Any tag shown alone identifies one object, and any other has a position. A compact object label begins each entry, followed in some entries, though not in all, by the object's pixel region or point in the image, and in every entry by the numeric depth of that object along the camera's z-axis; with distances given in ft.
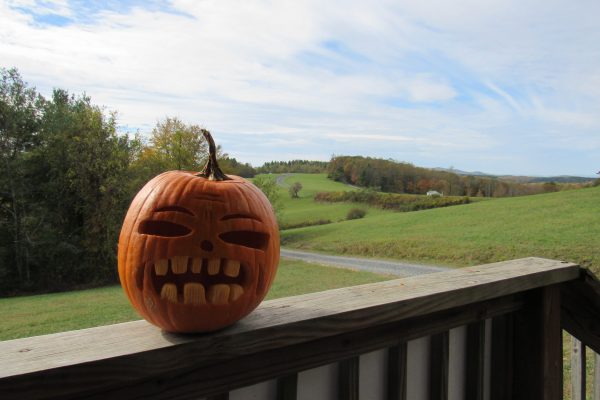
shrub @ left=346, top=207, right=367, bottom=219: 117.80
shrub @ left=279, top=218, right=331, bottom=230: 111.96
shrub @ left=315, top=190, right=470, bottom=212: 115.55
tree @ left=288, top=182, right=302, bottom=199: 142.10
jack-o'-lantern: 2.90
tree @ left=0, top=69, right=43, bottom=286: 53.83
